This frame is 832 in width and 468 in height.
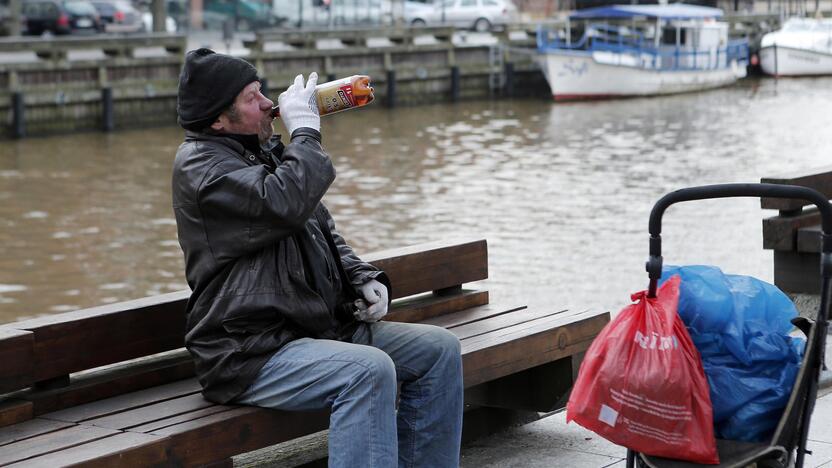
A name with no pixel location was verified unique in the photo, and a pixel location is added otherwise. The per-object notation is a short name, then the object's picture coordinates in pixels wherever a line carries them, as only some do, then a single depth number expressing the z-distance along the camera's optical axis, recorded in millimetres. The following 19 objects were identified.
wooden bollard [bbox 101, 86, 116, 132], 25375
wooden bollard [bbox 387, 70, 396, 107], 30750
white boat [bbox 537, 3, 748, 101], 33438
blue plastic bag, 3354
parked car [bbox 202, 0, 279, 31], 44156
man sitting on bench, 3680
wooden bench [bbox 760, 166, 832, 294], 6855
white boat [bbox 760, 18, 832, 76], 38844
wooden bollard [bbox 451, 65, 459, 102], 32594
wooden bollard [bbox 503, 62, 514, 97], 34375
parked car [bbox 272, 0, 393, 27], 43188
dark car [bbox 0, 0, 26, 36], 37250
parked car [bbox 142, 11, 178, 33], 42212
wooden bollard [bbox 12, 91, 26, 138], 24047
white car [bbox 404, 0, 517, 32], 44062
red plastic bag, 3203
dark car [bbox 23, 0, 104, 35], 38844
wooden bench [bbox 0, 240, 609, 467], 3551
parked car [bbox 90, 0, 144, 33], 40188
